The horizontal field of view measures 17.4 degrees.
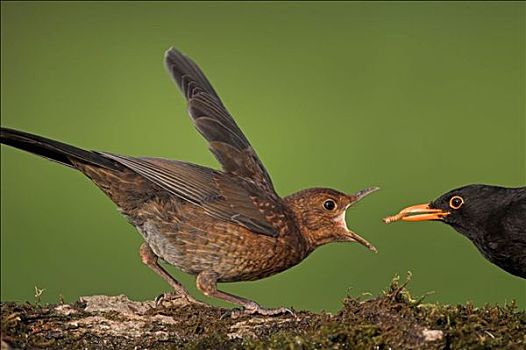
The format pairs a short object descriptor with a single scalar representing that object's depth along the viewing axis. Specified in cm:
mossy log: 797
